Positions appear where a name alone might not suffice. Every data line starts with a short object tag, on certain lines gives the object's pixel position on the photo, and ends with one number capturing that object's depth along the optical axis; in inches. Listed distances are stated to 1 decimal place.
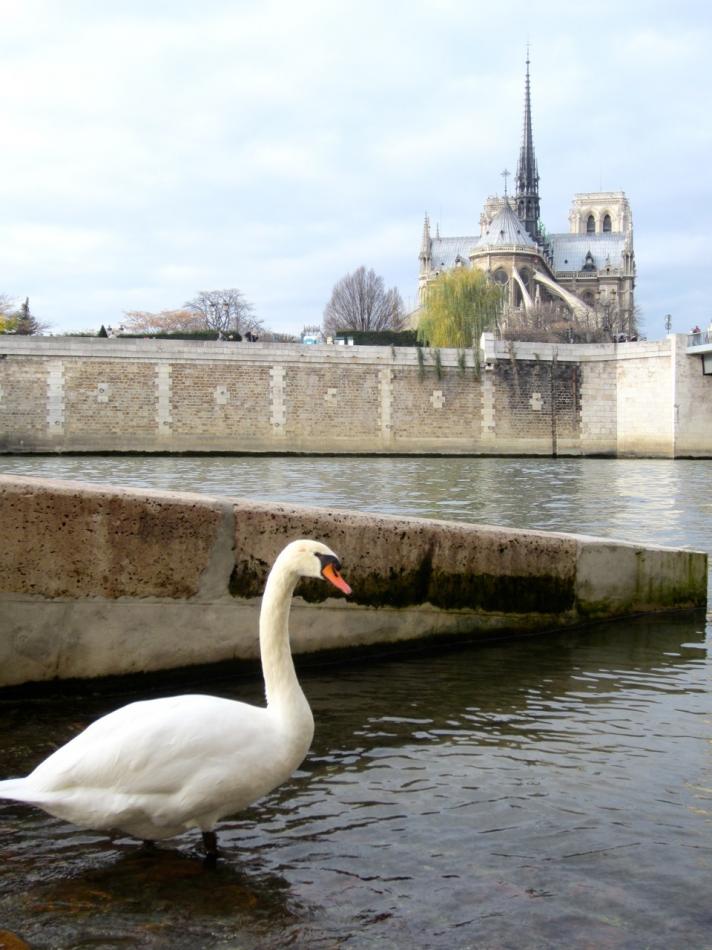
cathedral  2886.3
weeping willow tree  1761.8
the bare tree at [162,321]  3191.4
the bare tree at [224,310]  2945.4
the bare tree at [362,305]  3006.9
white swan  111.1
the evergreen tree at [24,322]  2299.8
